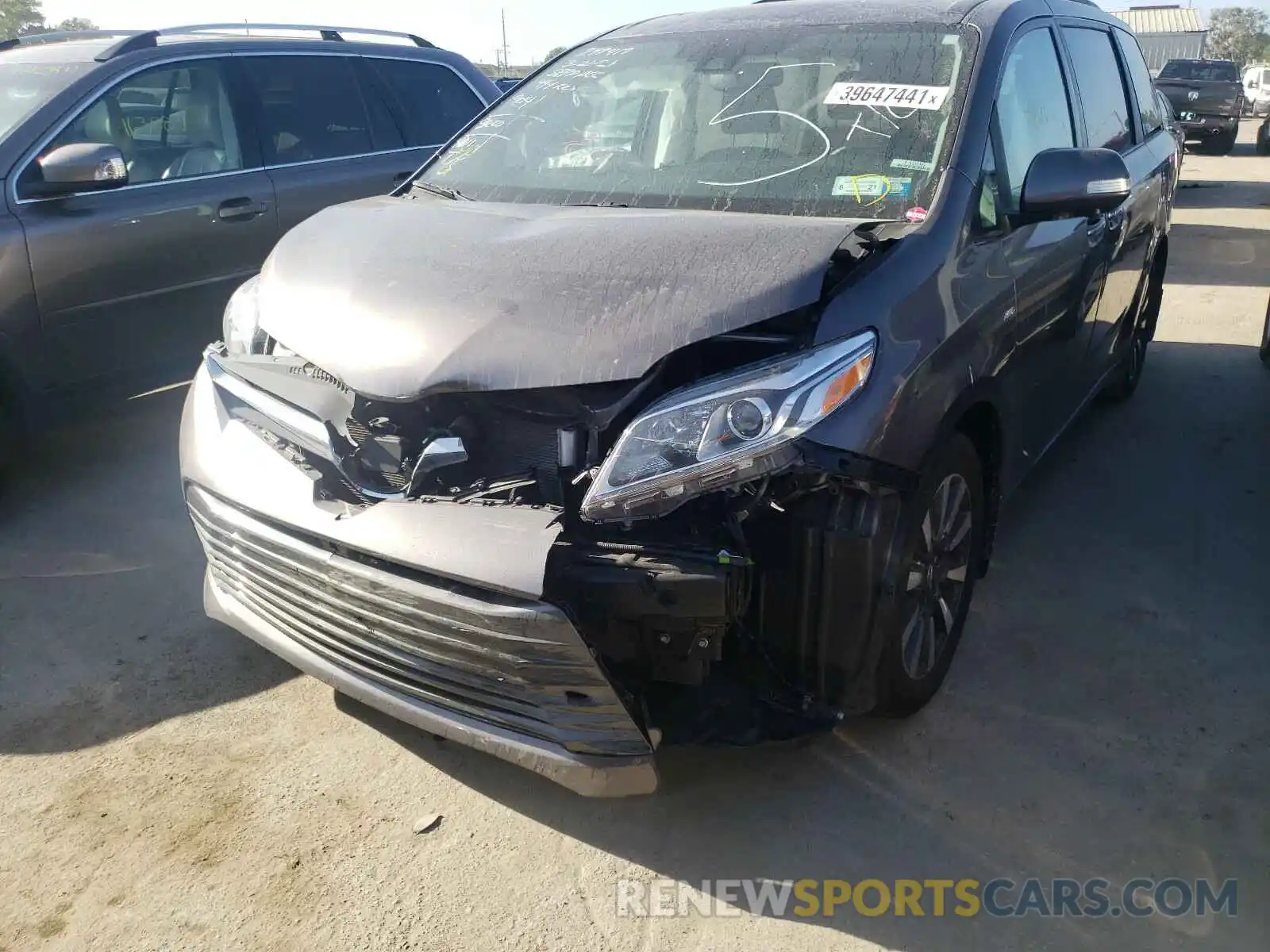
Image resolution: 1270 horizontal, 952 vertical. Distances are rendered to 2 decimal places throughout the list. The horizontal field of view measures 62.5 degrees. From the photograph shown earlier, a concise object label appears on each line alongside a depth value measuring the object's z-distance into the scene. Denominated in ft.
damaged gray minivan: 6.90
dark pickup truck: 60.75
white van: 91.25
